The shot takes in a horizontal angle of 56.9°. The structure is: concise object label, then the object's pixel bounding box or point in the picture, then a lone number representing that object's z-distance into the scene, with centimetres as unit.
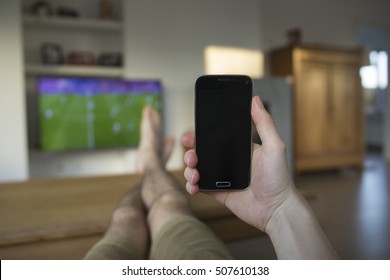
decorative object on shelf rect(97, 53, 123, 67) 246
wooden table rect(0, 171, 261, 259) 66
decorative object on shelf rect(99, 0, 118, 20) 245
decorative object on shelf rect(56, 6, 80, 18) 231
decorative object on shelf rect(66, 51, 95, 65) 241
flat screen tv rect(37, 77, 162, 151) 222
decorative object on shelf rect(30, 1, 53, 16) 223
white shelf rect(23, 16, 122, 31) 223
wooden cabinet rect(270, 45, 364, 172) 291
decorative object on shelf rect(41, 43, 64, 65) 230
